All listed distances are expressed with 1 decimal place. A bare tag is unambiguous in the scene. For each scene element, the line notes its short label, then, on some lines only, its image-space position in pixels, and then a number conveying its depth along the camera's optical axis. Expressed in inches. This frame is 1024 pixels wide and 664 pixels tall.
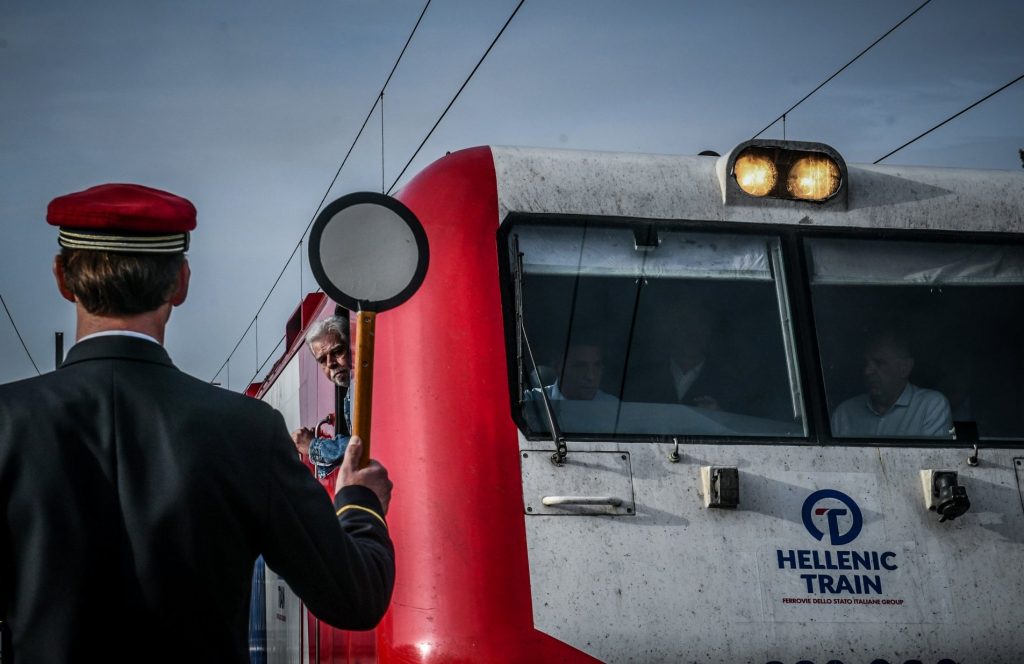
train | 152.6
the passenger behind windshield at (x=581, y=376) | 163.5
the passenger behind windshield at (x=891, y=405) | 171.8
